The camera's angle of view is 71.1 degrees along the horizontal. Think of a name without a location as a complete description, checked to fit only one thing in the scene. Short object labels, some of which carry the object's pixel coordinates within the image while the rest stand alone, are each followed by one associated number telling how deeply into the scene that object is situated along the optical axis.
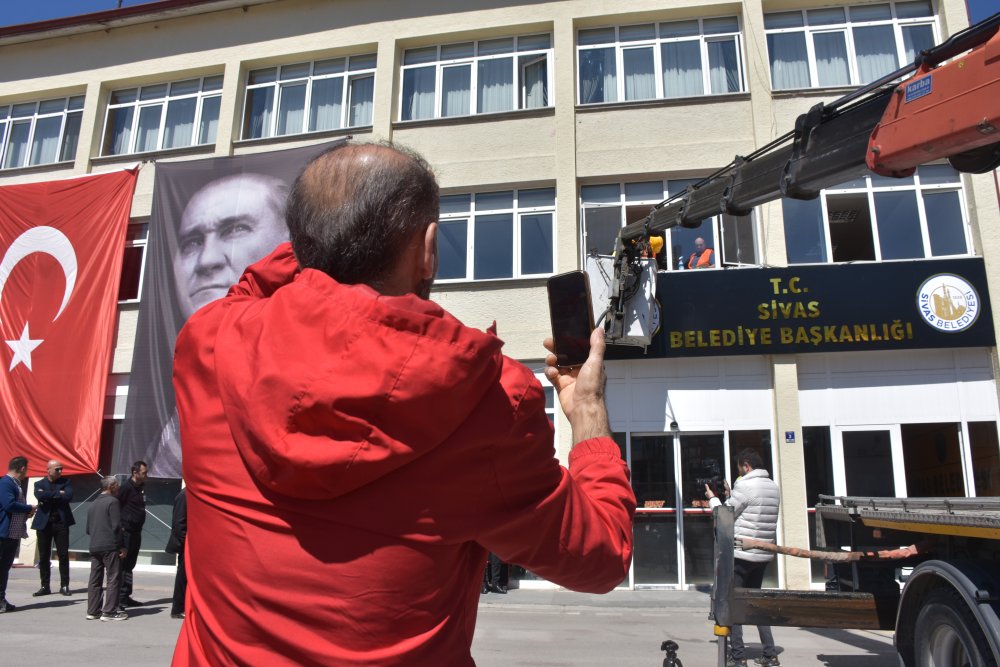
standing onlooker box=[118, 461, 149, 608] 9.69
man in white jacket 7.05
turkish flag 15.19
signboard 12.96
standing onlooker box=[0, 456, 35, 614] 9.31
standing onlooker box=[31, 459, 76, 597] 10.55
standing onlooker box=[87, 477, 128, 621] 8.95
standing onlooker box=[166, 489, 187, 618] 8.48
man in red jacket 0.96
